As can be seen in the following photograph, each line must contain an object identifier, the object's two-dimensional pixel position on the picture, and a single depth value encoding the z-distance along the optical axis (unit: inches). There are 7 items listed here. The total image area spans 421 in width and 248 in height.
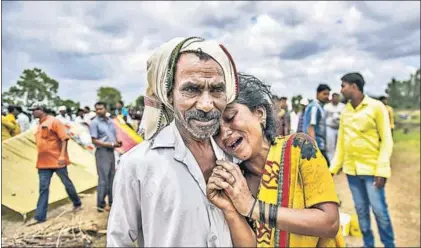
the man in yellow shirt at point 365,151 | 131.1
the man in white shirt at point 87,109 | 459.7
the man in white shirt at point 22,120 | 334.6
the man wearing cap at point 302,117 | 216.8
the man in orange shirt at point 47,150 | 205.8
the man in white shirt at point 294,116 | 309.6
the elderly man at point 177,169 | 35.4
